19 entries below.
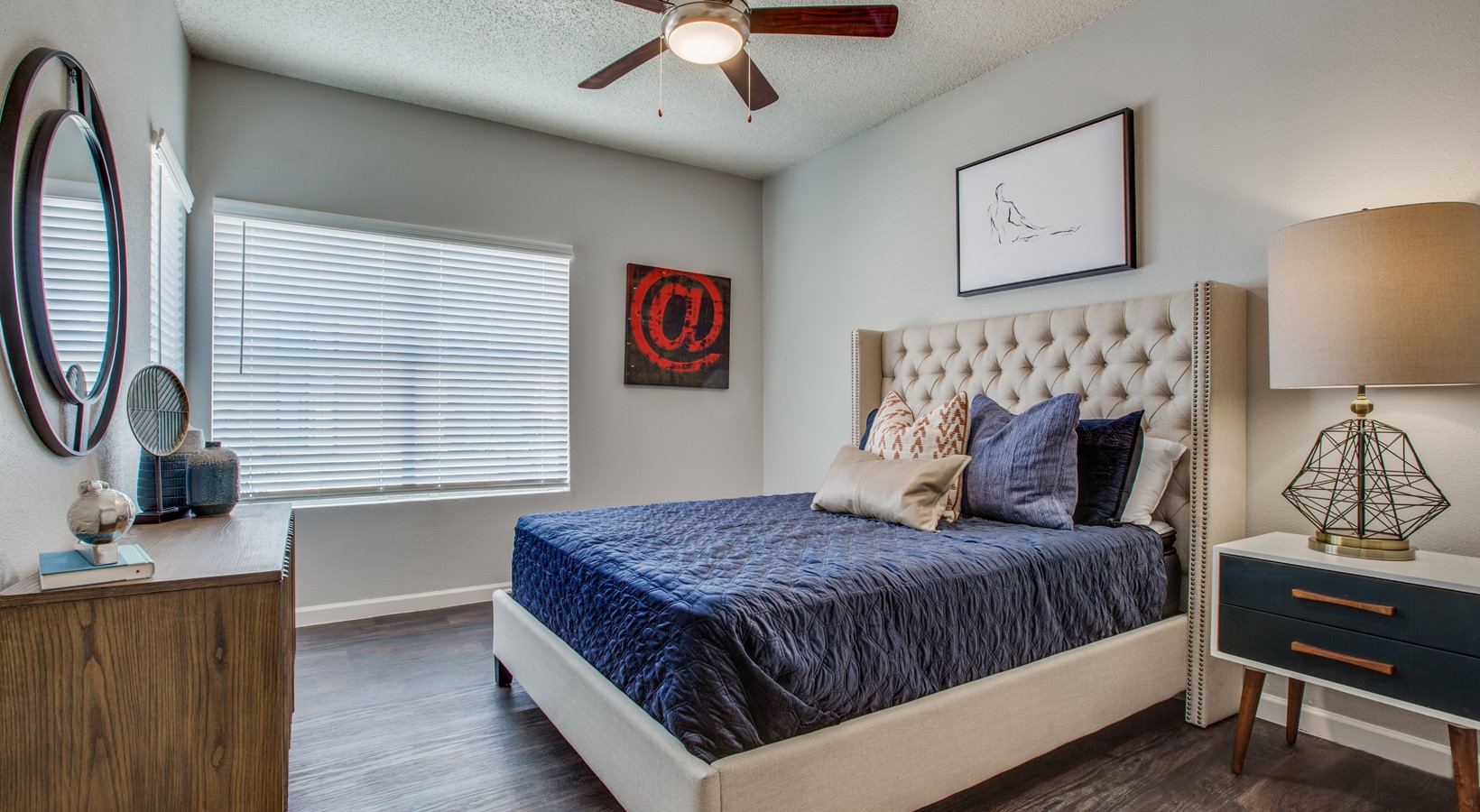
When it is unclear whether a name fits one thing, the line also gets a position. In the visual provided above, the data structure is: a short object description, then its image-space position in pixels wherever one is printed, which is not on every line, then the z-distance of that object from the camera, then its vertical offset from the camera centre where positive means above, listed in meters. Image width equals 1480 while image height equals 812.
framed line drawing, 2.68 +0.83
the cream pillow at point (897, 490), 2.29 -0.29
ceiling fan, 1.99 +1.15
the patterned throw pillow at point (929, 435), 2.62 -0.11
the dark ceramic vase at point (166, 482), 1.97 -0.23
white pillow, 2.35 -0.25
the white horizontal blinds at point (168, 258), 2.35 +0.54
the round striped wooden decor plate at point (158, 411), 1.88 -0.02
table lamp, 1.64 +0.21
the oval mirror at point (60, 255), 1.22 +0.30
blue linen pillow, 2.31 -0.22
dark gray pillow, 2.34 -0.21
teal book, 1.15 -0.29
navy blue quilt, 1.39 -0.49
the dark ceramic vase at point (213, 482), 2.08 -0.24
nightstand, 1.55 -0.55
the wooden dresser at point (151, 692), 1.12 -0.50
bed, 1.44 -0.70
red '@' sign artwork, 4.21 +0.48
